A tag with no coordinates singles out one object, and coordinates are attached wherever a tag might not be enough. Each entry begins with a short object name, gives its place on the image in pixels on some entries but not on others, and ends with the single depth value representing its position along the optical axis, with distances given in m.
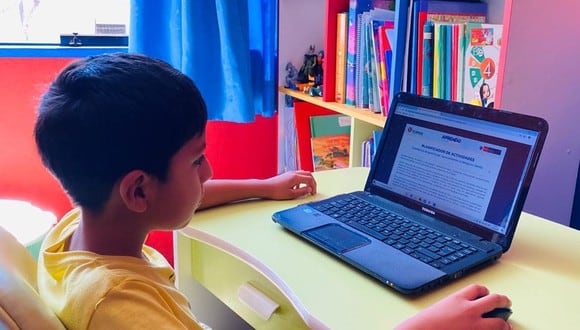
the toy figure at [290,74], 1.79
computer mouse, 0.69
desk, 0.70
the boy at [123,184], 0.63
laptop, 0.82
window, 1.70
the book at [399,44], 1.31
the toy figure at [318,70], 1.72
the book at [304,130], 1.74
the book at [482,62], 1.17
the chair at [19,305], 0.55
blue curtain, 1.53
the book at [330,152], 1.74
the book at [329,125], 1.75
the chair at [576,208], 1.15
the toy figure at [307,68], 1.76
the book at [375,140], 1.49
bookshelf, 1.32
